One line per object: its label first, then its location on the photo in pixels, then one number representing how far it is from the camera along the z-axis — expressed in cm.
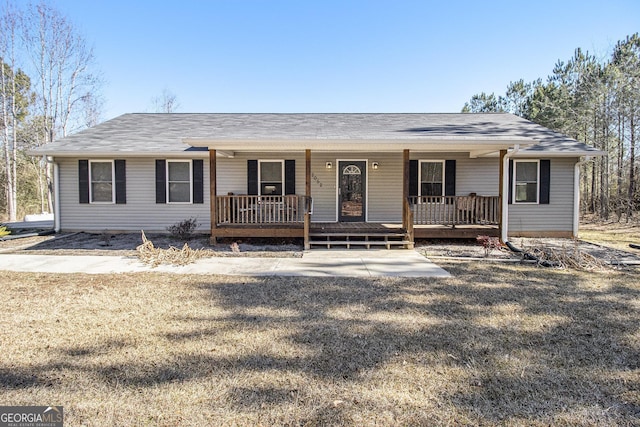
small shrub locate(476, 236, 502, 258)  771
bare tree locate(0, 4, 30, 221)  1698
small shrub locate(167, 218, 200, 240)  999
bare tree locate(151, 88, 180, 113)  2928
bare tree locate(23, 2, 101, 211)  1852
